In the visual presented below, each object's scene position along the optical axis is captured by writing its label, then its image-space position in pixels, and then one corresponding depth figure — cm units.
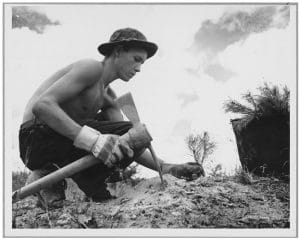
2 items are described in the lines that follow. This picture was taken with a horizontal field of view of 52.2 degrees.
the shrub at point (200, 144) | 189
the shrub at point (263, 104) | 189
